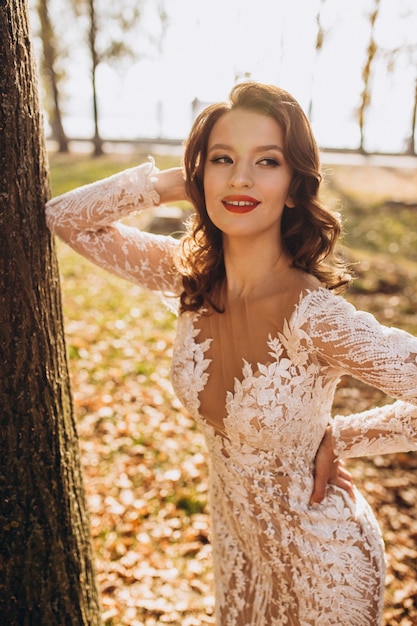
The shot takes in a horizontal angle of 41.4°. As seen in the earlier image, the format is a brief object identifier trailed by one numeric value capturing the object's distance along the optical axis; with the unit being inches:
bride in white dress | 78.6
